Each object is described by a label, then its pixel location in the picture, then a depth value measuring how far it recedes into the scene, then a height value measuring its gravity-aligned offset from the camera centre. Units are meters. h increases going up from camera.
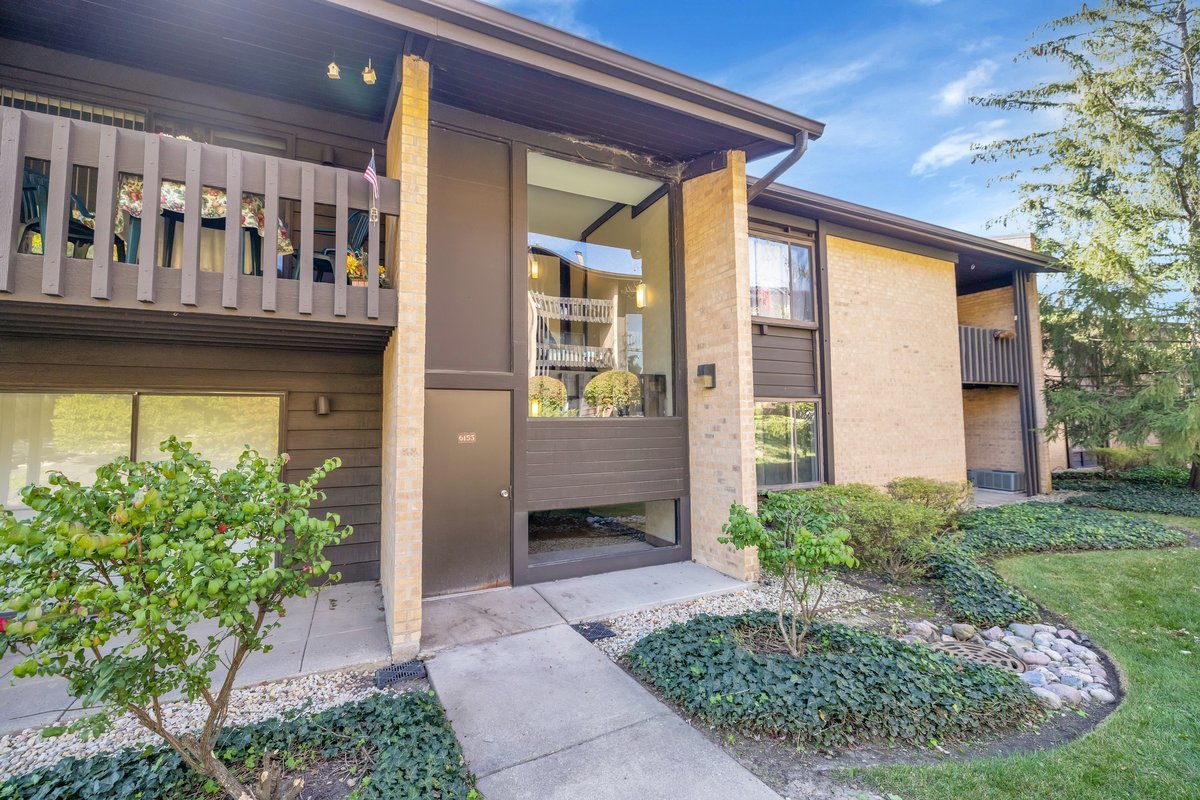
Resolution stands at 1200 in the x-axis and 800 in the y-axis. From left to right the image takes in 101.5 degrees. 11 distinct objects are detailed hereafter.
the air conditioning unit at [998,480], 11.30 -1.33
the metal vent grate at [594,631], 4.12 -1.75
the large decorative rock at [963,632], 4.21 -1.80
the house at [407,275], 3.61 +1.41
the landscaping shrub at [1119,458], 12.56 -0.94
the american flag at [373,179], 3.87 +1.98
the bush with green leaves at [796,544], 3.23 -0.84
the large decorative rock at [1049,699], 3.21 -1.84
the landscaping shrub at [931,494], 7.60 -1.10
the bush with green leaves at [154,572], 1.63 -0.52
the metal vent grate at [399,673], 3.40 -1.74
